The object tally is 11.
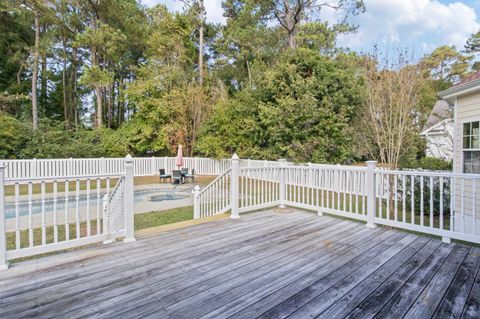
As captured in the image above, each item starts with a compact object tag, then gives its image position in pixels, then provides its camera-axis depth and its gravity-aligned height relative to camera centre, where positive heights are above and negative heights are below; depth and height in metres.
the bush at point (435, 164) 8.16 -0.33
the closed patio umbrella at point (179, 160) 11.35 -0.18
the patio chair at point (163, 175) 12.02 -0.89
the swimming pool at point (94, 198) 7.53 -1.51
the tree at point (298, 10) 14.14 +8.43
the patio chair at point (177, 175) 11.05 -0.81
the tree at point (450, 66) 20.00 +7.21
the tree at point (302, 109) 11.26 +2.12
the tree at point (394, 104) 6.16 +1.33
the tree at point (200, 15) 17.66 +10.06
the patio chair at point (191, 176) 12.52 -0.97
